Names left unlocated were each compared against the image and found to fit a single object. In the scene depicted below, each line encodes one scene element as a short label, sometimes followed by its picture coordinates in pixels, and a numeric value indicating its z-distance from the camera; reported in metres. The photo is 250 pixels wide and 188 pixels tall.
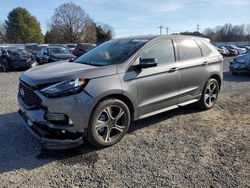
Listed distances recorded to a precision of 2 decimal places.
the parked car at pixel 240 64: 8.93
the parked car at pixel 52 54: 11.78
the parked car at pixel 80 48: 15.36
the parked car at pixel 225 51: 24.99
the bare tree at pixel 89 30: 41.35
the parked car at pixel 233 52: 25.58
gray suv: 2.68
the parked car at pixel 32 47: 20.66
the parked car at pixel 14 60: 11.01
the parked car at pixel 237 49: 27.02
